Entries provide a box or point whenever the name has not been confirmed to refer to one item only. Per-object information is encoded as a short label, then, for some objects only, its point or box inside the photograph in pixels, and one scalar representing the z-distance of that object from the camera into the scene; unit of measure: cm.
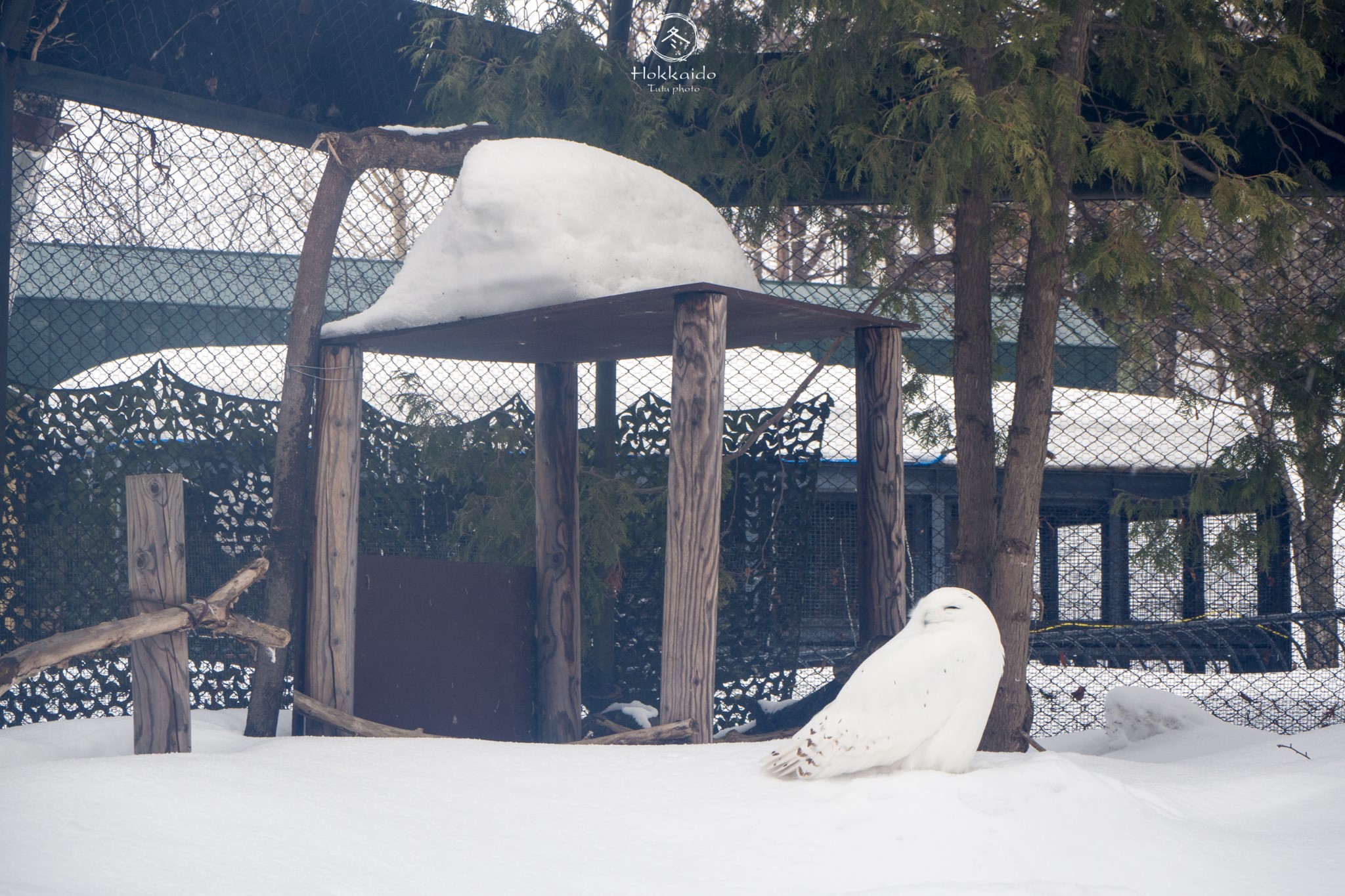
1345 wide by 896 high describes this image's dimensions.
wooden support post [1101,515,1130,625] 1449
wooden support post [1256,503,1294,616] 1290
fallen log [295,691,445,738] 685
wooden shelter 648
